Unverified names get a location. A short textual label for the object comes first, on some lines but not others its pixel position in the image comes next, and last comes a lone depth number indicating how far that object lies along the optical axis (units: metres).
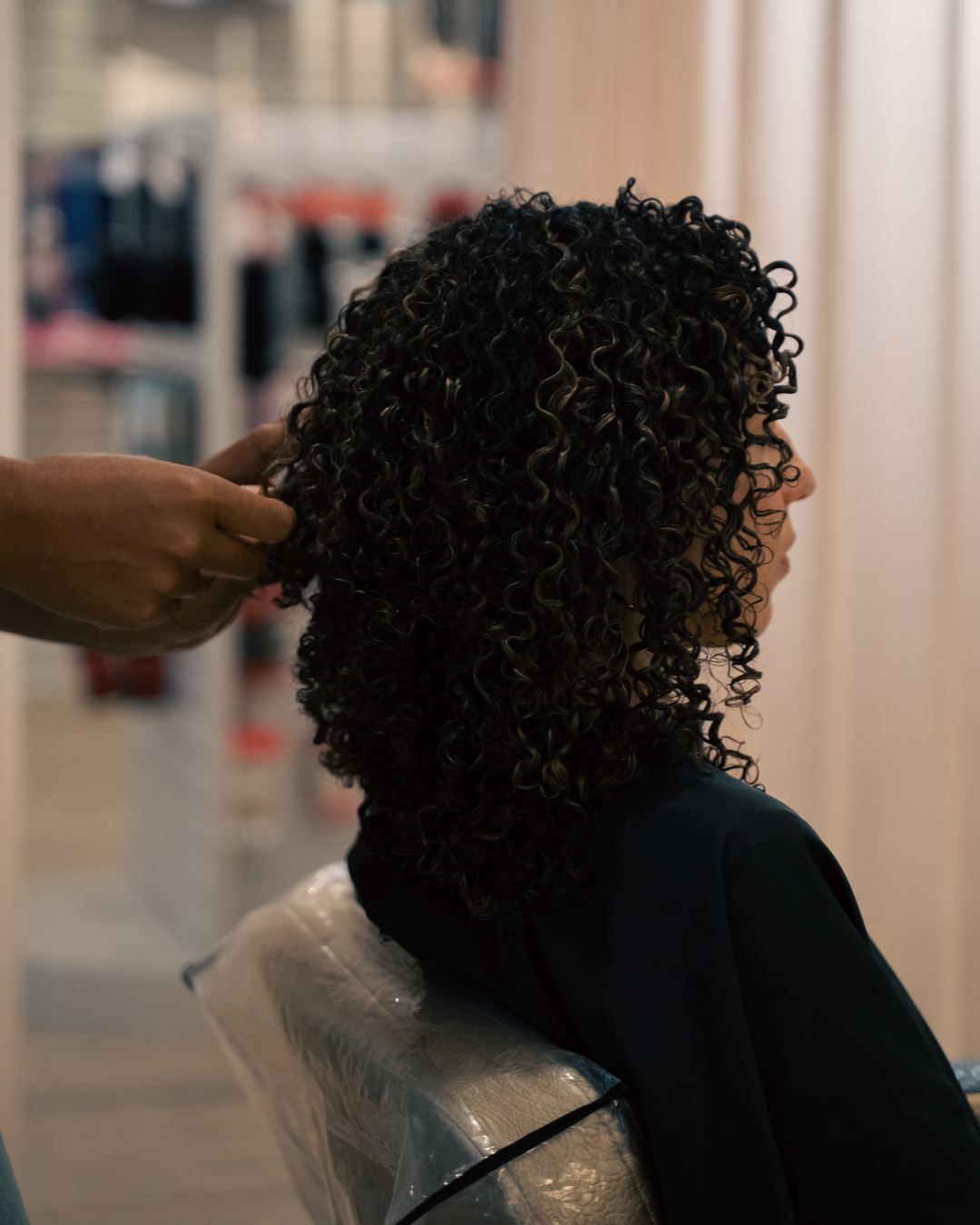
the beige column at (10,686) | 2.09
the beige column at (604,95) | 1.94
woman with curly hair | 0.88
